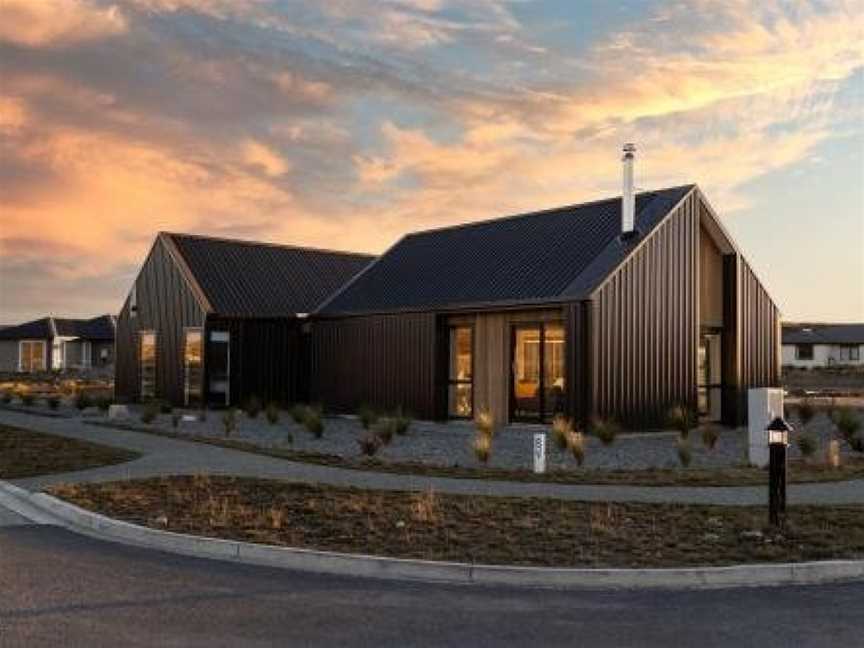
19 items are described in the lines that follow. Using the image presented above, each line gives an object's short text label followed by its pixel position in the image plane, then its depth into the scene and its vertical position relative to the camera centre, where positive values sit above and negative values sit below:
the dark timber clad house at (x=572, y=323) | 22.39 +1.25
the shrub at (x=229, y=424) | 22.36 -1.14
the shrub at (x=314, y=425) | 21.55 -1.10
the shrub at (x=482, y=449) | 16.56 -1.21
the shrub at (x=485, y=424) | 19.65 -0.97
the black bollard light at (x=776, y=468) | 10.64 -0.96
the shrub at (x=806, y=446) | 17.19 -1.17
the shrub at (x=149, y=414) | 24.72 -1.03
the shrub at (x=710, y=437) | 19.22 -1.14
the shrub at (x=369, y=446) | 17.11 -1.22
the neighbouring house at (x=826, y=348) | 91.88 +2.65
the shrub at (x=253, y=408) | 29.04 -1.01
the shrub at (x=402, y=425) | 22.00 -1.10
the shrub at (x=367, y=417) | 24.66 -1.07
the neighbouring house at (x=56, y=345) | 76.25 +1.96
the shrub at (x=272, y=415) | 26.28 -1.08
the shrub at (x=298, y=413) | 24.52 -0.99
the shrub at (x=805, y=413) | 25.67 -0.91
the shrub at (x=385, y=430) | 19.92 -1.13
